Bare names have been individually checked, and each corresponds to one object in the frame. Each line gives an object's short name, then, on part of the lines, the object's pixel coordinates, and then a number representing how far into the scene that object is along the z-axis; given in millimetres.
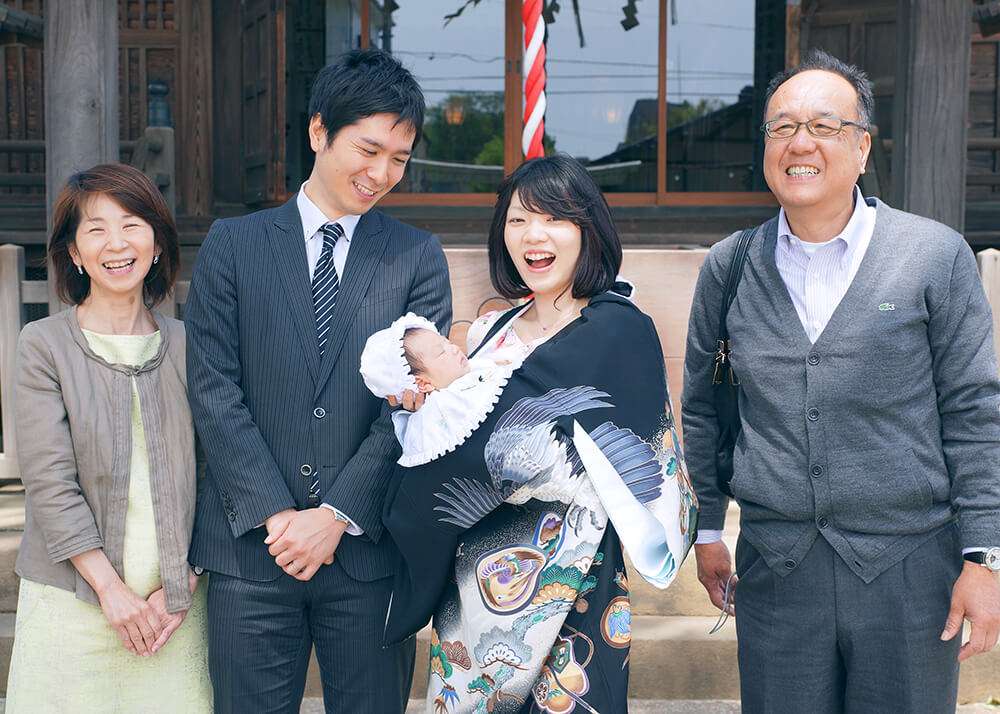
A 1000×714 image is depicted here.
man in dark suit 2285
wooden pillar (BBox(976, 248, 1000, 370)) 3816
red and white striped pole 3396
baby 2031
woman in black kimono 2006
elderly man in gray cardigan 2150
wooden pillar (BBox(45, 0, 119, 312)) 4051
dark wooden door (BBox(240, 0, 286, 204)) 6945
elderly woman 2318
